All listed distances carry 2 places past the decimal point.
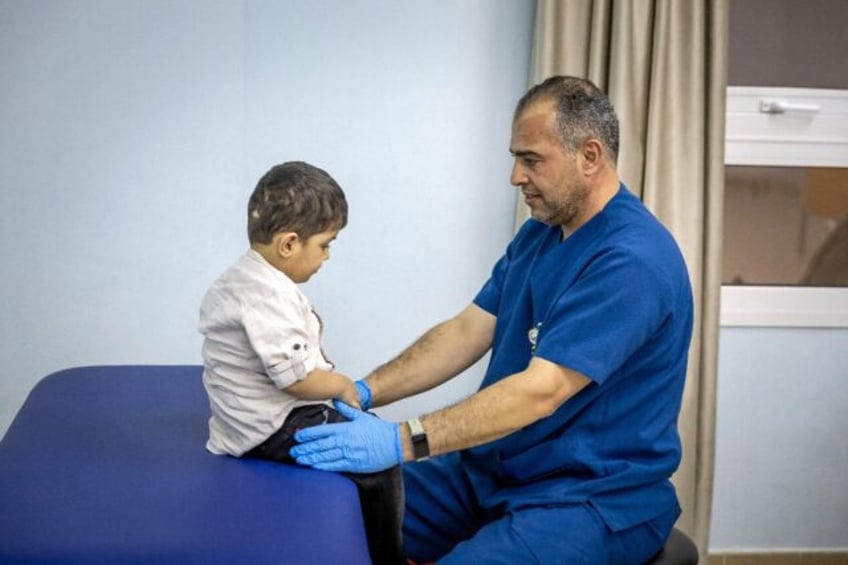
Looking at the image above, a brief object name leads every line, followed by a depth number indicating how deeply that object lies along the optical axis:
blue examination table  1.45
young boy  1.73
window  3.05
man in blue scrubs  1.93
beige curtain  2.78
